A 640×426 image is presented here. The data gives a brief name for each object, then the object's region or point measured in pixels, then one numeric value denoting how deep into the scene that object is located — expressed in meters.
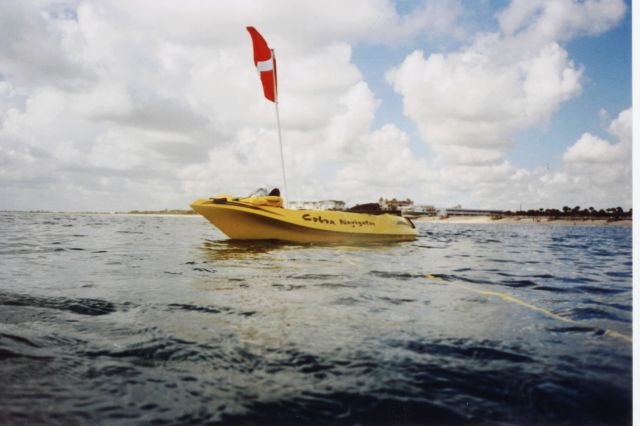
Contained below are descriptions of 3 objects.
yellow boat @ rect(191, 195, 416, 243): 11.29
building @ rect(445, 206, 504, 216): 116.62
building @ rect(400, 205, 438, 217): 113.28
